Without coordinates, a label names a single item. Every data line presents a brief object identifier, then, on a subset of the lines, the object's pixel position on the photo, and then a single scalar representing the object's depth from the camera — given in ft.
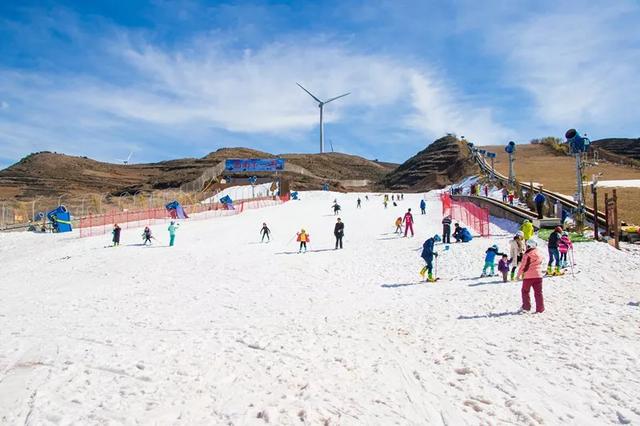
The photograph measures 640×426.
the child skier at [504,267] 48.75
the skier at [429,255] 52.01
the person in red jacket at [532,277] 35.94
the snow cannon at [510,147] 135.13
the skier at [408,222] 91.95
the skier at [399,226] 97.96
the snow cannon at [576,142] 75.54
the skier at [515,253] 50.37
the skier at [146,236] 91.30
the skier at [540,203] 87.20
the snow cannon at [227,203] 175.01
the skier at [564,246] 53.42
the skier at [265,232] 95.45
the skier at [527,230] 62.59
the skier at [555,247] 51.52
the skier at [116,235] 89.76
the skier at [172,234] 90.10
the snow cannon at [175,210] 148.36
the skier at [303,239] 80.59
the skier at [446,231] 78.23
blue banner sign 294.46
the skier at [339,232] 81.20
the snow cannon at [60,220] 120.47
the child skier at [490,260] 50.72
